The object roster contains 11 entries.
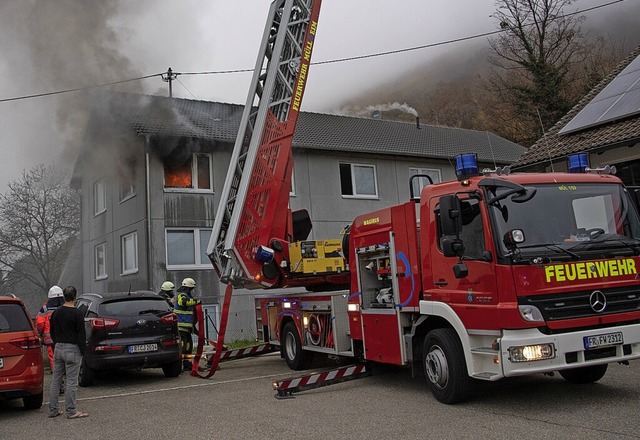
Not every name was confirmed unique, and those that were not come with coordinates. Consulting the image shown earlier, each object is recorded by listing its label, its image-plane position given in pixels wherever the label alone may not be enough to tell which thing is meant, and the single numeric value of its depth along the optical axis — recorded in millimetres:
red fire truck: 6246
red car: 7371
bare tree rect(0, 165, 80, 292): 31281
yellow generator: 10312
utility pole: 11972
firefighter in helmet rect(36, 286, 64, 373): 10148
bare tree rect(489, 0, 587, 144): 27875
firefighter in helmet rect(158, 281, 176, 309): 12000
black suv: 9805
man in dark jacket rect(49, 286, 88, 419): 7535
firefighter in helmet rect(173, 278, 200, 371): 11281
